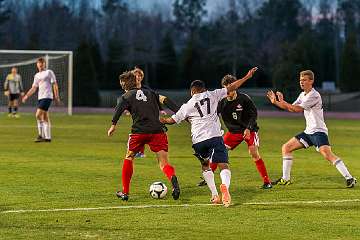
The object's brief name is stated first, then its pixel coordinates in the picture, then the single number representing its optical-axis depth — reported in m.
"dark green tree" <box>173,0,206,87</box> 116.69
